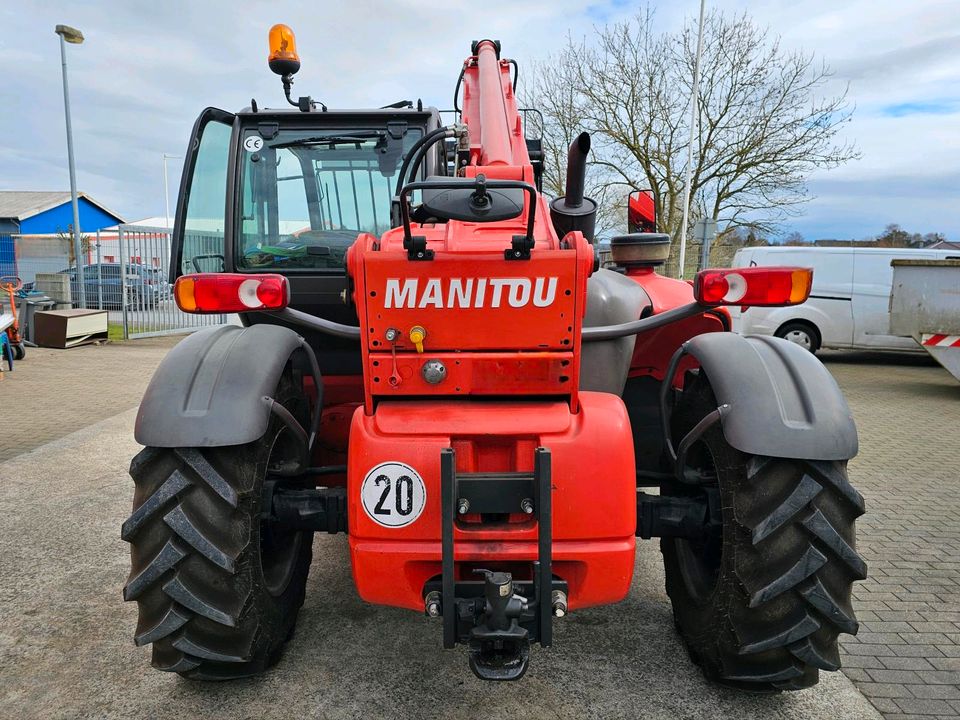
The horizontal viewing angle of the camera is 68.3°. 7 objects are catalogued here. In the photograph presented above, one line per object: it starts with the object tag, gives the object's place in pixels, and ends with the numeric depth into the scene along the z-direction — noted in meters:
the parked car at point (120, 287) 14.68
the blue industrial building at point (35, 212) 36.03
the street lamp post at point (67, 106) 14.48
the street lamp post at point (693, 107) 19.23
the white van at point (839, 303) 11.27
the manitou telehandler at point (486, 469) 2.20
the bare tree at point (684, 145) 19.83
